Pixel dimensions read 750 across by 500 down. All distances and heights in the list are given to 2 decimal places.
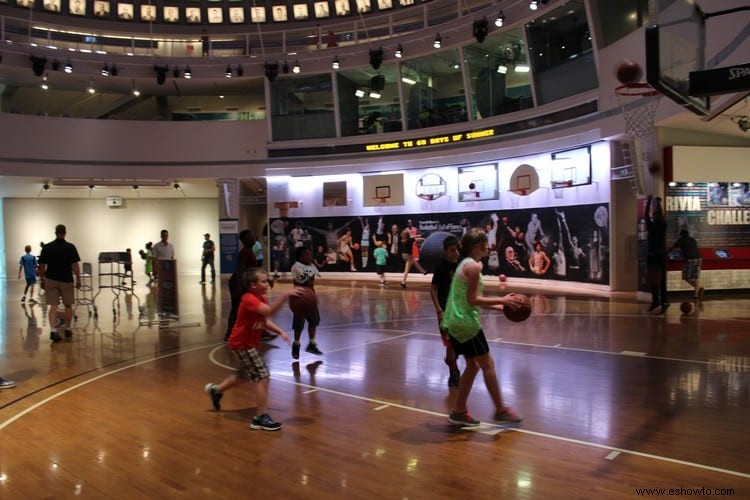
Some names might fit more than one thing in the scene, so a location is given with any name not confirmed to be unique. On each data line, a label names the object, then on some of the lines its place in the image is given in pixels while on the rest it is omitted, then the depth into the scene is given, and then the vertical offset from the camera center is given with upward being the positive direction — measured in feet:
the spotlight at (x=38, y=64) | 71.05 +21.87
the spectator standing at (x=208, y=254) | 73.82 -1.83
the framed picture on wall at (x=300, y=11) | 83.92 +32.39
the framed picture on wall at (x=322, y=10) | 82.89 +32.10
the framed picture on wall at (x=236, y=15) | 84.74 +32.36
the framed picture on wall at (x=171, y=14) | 84.02 +32.51
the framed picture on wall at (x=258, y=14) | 84.69 +32.42
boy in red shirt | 16.96 -2.83
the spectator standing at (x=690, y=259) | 43.11 -2.43
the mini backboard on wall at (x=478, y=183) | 65.57 +5.64
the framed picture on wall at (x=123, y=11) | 83.82 +33.06
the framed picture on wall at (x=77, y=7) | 81.51 +32.92
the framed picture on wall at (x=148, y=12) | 83.56 +32.75
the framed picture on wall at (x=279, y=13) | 84.74 +32.52
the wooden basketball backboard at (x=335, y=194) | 77.77 +5.58
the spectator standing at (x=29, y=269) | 53.57 -2.24
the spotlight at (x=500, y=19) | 57.47 +20.83
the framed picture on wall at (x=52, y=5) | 79.66 +32.58
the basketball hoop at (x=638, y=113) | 43.21 +8.76
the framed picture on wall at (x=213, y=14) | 84.38 +32.31
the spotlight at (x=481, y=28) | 59.31 +20.70
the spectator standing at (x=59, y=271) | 32.32 -1.52
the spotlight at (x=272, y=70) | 76.33 +21.84
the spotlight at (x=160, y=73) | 75.61 +21.68
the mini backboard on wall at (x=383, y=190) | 73.82 +5.73
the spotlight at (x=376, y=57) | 70.03 +21.34
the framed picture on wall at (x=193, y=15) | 84.23 +32.40
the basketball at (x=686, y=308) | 36.83 -5.14
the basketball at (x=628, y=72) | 33.45 +8.98
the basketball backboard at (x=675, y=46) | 23.59 +7.70
